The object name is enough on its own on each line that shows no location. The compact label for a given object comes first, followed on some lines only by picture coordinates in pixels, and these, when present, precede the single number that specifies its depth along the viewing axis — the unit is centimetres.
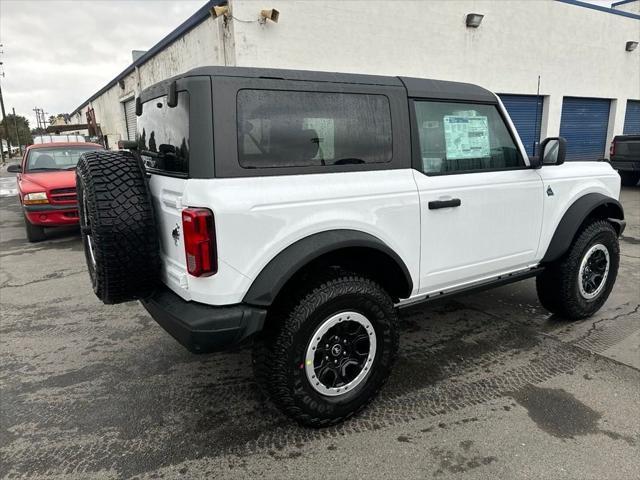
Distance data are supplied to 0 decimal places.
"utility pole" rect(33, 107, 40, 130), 9712
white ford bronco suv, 221
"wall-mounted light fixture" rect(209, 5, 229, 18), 812
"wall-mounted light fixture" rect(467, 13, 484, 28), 1122
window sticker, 305
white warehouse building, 877
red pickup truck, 729
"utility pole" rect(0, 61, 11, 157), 4446
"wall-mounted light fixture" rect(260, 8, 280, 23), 816
